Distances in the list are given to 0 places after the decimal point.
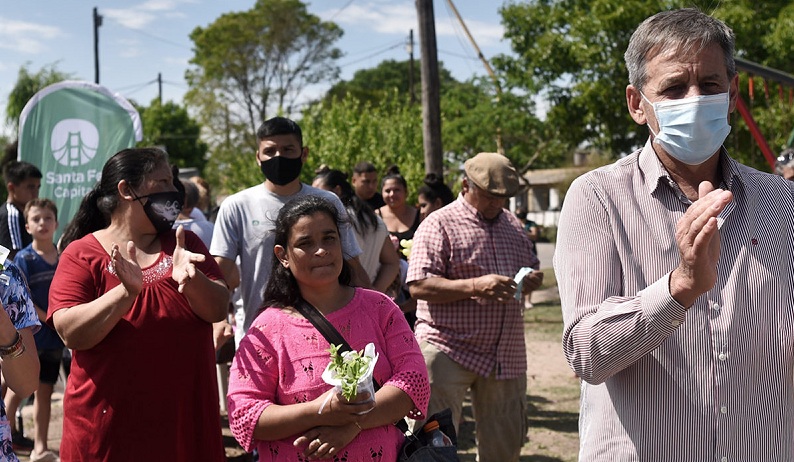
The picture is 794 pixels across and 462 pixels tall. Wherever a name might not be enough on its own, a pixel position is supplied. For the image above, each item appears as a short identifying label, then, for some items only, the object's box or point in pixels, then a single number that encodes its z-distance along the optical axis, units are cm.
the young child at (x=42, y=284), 719
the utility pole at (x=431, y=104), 1363
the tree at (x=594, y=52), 1686
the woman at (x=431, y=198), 917
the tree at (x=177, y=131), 5406
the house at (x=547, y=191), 5794
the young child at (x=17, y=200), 799
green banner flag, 935
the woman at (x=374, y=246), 675
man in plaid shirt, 564
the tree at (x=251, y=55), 4553
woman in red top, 378
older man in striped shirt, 229
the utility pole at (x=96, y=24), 3902
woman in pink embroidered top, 332
